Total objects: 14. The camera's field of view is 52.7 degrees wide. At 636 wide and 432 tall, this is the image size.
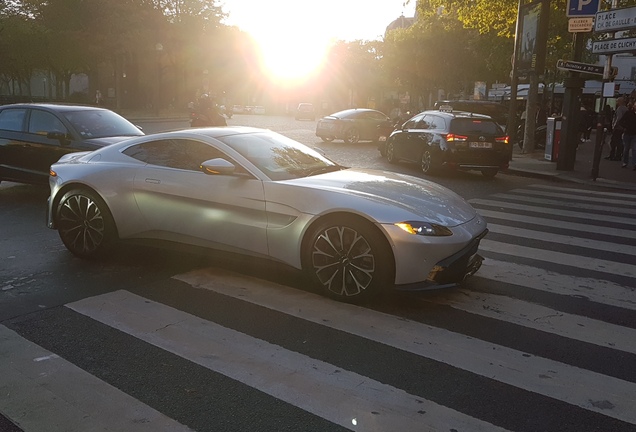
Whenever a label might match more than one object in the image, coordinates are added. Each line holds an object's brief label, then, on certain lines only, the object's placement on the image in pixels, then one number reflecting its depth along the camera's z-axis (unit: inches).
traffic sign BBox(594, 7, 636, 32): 533.3
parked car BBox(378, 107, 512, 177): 577.9
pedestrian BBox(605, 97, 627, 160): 706.4
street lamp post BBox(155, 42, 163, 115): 1812.3
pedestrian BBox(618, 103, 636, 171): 655.8
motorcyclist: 769.6
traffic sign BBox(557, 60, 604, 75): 600.7
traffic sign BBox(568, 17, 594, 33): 625.6
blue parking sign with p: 630.1
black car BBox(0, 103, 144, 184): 413.4
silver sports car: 203.9
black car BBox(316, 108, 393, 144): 1016.2
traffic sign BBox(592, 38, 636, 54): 536.1
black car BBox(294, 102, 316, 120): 2124.8
